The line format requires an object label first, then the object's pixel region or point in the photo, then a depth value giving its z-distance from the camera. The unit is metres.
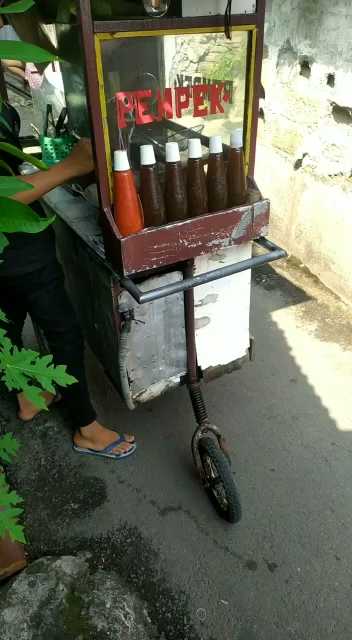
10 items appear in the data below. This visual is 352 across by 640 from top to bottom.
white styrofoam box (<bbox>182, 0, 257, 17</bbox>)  1.62
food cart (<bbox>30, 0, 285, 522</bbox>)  1.66
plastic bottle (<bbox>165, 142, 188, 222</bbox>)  1.74
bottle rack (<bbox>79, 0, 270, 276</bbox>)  1.50
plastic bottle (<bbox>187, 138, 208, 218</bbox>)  1.75
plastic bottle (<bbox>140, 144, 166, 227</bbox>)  1.68
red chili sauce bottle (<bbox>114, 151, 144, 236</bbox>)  1.68
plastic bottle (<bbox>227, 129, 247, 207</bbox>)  1.87
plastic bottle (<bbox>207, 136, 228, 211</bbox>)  1.82
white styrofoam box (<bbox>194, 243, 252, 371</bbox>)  2.09
